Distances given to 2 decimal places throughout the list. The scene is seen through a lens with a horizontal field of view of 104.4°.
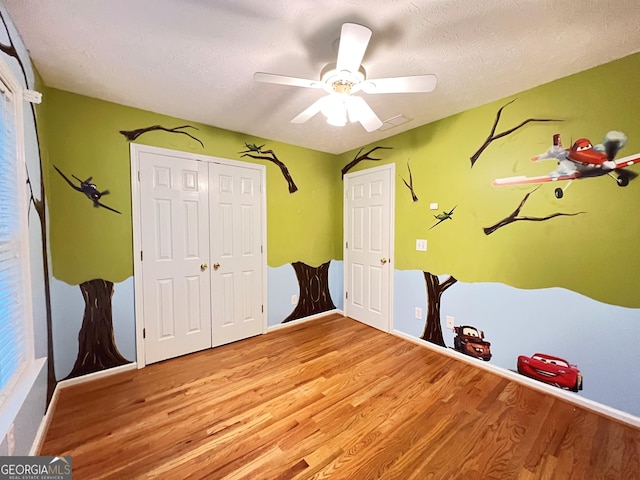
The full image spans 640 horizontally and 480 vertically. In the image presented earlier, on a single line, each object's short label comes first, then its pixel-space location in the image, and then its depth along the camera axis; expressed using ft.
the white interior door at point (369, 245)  10.00
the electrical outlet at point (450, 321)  8.17
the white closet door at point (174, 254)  7.63
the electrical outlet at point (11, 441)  3.60
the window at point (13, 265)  3.80
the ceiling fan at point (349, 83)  3.86
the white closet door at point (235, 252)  8.82
